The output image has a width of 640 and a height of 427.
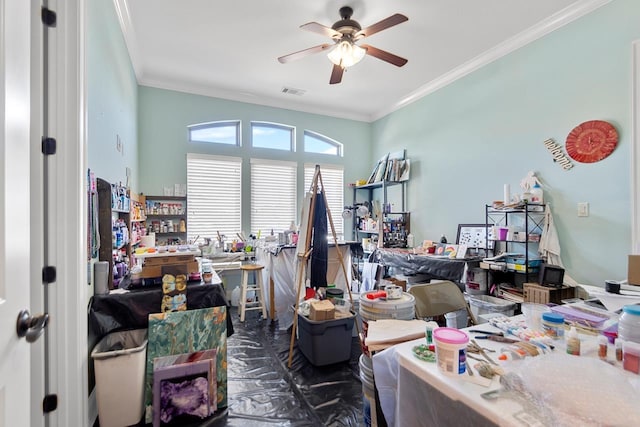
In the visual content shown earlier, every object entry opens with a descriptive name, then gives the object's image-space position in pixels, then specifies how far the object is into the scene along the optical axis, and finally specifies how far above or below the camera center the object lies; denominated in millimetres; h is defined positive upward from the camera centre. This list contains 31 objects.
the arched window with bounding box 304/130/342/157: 5312 +1327
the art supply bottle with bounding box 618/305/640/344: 1044 -417
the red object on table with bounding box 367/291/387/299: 2023 -579
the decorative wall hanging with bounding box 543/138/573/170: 2732 +569
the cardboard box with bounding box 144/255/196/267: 2020 -318
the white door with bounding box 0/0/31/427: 768 +30
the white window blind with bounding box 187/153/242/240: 4469 +312
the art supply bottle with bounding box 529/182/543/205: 2877 +165
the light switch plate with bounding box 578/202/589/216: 2592 +33
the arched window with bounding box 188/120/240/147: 4551 +1345
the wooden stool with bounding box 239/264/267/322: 3580 -948
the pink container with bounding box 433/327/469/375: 904 -447
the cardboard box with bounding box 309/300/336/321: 2471 -844
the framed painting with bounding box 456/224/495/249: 3378 -286
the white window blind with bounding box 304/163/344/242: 5434 +459
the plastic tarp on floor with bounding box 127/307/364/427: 1863 -1326
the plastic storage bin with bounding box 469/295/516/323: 2814 -936
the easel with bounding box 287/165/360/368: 2736 -76
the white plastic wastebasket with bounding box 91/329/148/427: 1687 -1013
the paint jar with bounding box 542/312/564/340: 1178 -470
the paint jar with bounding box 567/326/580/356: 1034 -476
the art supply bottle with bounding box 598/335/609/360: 1028 -489
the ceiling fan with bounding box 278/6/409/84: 2535 +1567
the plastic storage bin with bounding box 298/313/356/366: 2455 -1097
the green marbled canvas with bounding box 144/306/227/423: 1819 -808
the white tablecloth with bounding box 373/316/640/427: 753 -550
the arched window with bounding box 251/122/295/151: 4895 +1379
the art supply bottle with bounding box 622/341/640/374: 919 -471
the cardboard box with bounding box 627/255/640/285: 1660 -338
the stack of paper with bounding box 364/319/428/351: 1330 -580
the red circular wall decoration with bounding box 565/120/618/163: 2445 +633
